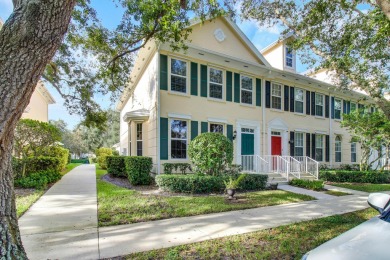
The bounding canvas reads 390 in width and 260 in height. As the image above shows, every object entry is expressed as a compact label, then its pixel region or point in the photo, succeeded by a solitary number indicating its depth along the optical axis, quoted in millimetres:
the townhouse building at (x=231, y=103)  10750
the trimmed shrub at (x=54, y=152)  12112
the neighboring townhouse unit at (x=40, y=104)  21175
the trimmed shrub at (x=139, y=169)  9625
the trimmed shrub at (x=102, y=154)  18956
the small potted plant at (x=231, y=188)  7547
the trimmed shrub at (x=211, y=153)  8828
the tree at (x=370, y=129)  12688
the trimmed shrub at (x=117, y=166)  12131
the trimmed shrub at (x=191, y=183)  8445
